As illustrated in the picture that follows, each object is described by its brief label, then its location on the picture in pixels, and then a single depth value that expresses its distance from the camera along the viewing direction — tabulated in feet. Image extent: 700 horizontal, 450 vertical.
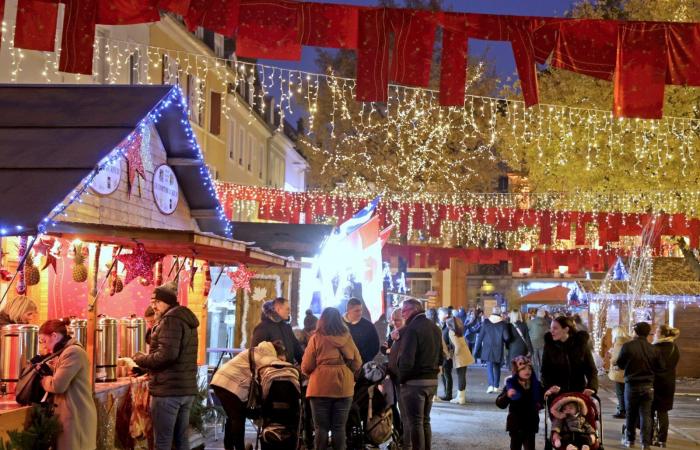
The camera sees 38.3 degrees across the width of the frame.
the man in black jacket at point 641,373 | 45.68
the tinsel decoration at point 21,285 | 36.81
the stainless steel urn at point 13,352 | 30.37
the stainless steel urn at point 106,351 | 35.83
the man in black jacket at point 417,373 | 38.09
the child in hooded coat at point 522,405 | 37.70
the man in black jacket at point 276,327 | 39.93
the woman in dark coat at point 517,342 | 68.59
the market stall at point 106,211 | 28.14
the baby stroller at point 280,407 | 34.14
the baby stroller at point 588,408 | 36.01
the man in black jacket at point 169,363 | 31.42
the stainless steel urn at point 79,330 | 34.03
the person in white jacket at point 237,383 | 35.33
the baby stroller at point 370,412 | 39.04
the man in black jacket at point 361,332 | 44.01
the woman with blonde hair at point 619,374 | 56.34
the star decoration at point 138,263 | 38.73
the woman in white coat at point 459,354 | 64.28
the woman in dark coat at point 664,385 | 47.26
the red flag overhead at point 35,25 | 36.94
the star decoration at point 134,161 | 42.47
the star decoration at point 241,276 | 56.95
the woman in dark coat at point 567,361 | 37.37
